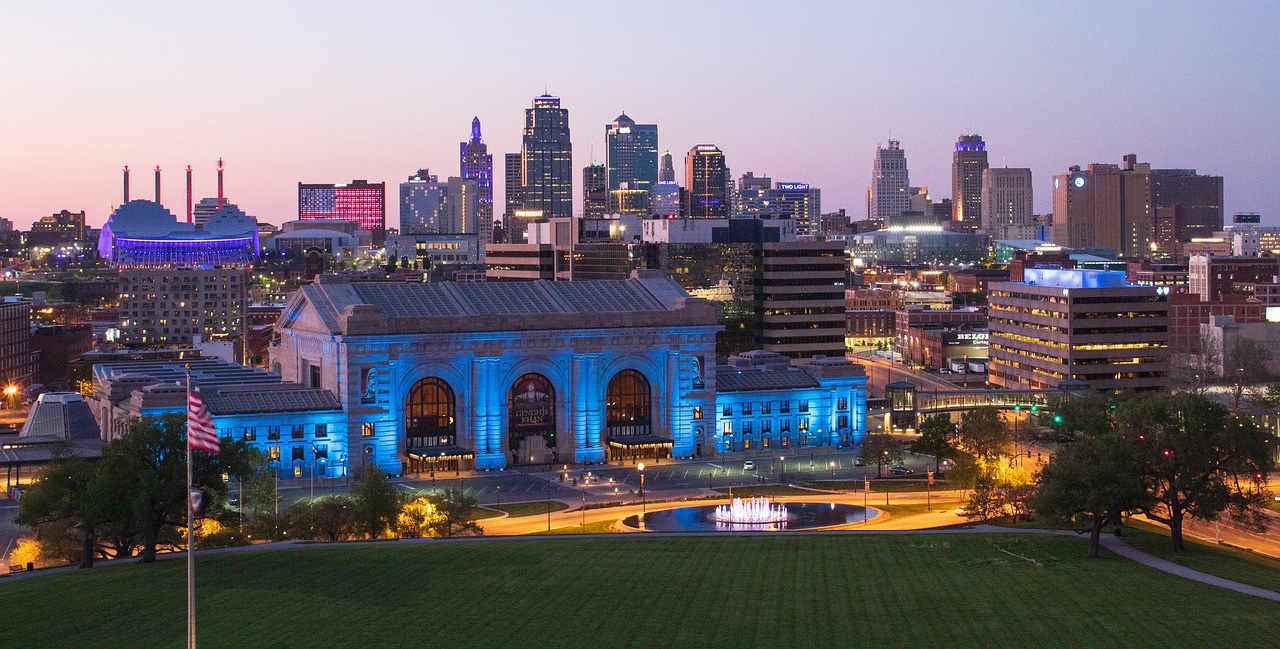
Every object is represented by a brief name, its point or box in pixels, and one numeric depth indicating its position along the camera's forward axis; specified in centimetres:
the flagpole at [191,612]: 5806
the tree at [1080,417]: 11069
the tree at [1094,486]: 8788
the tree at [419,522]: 10394
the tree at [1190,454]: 8956
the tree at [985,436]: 13700
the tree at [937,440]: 14450
